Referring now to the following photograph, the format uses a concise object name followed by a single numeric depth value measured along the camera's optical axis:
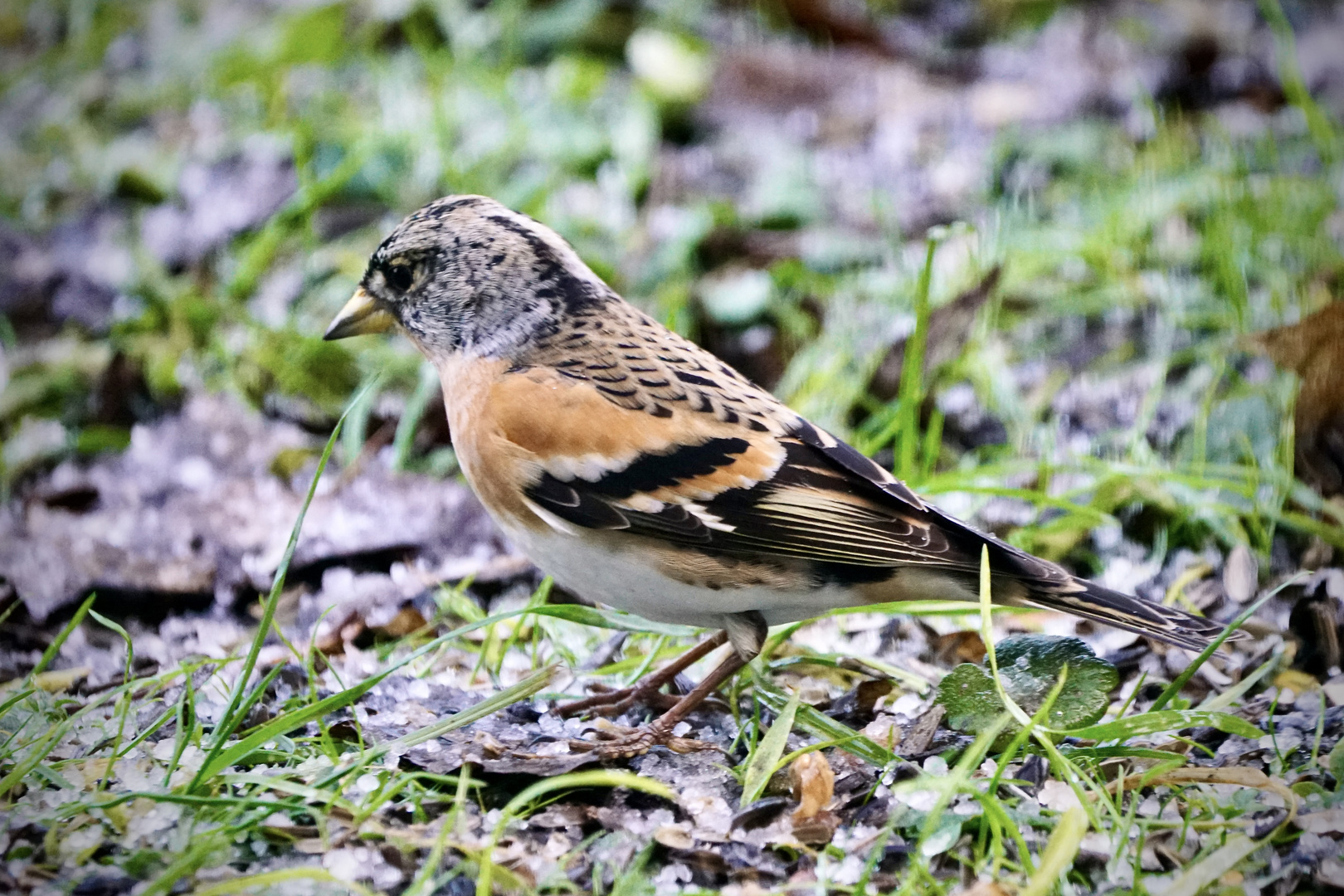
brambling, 4.80
